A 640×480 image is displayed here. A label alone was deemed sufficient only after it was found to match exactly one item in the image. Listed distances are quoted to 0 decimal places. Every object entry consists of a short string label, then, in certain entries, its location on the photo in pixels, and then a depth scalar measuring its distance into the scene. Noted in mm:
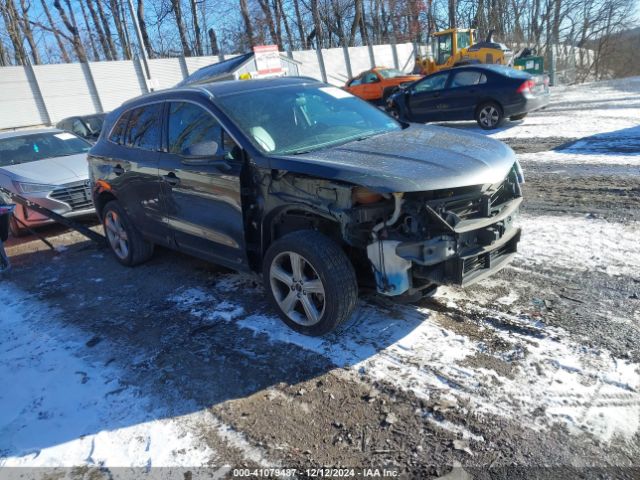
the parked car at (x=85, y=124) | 14000
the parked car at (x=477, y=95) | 11258
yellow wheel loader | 20203
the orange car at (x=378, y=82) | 20547
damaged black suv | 3094
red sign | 17227
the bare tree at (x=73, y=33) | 37281
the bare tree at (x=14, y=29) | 30938
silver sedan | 7203
